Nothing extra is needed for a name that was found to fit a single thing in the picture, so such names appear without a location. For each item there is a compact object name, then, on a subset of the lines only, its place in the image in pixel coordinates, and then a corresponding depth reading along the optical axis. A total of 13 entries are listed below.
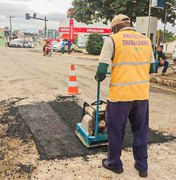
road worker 3.41
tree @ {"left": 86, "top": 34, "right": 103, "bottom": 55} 26.89
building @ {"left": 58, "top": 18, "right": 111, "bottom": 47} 43.81
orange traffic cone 8.33
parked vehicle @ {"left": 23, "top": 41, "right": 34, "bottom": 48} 46.71
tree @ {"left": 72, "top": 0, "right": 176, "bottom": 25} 22.80
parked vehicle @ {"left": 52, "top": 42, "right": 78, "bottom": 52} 33.48
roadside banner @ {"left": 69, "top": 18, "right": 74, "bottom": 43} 33.10
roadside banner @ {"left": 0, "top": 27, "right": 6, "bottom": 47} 51.56
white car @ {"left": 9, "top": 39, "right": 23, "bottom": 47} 46.38
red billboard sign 43.97
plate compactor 4.46
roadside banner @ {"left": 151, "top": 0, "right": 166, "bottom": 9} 14.96
